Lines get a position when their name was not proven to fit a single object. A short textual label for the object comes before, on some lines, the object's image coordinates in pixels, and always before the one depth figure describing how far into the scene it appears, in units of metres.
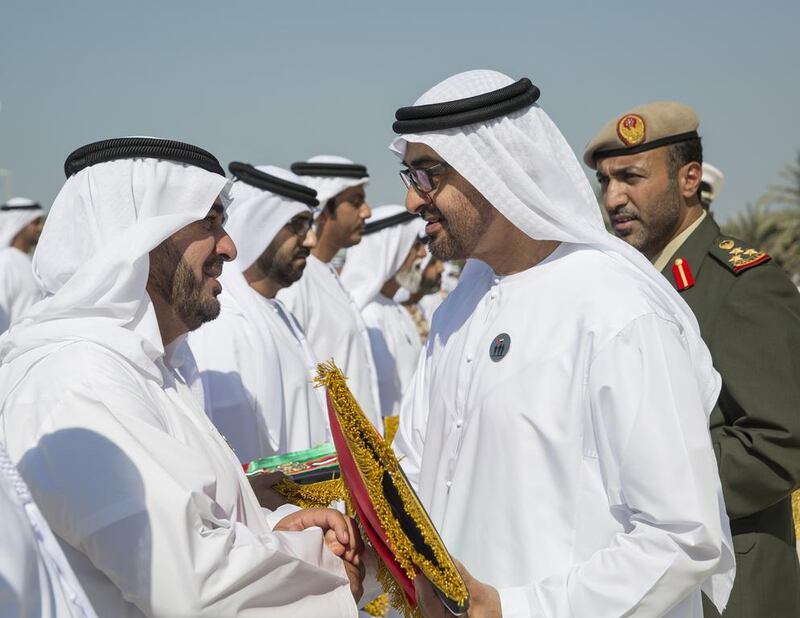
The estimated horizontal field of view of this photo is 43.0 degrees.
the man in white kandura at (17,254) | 11.62
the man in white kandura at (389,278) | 10.07
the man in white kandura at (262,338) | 5.43
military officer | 3.59
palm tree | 32.00
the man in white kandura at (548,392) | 2.64
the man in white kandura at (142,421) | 2.41
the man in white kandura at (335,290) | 7.89
